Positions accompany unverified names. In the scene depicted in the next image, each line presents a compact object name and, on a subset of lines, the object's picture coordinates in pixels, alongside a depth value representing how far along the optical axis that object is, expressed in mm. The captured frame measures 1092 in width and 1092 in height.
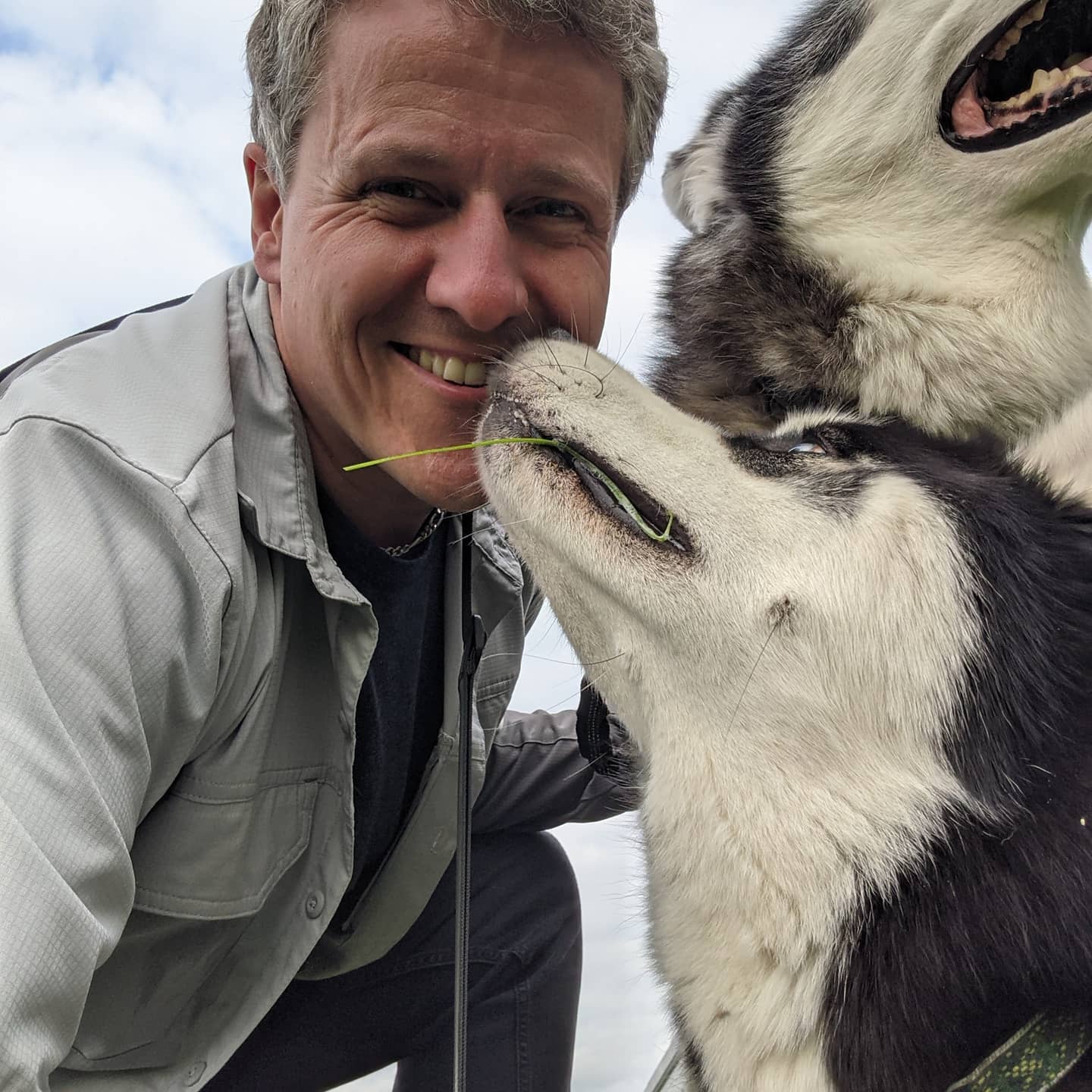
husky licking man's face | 378
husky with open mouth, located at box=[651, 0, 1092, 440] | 526
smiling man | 372
